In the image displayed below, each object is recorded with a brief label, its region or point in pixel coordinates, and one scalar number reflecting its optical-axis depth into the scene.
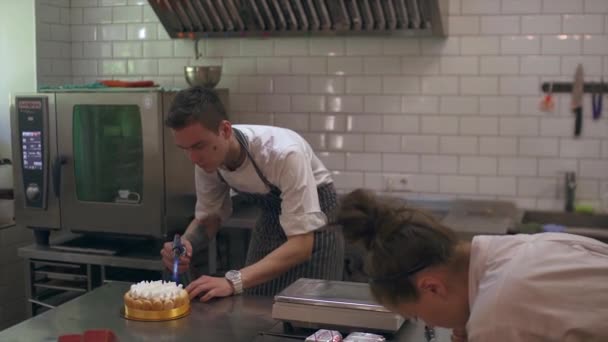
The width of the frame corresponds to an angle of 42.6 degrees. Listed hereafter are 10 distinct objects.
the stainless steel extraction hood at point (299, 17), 4.18
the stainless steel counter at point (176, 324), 2.21
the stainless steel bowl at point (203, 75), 4.44
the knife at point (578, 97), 4.10
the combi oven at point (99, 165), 4.06
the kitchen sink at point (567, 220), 4.01
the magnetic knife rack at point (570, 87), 4.08
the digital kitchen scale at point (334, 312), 2.15
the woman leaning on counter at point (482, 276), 1.48
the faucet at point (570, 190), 4.14
